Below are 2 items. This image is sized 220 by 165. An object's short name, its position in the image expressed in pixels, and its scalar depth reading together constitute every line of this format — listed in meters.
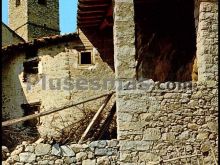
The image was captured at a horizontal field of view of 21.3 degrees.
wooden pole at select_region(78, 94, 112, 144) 9.99
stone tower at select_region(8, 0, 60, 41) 30.84
